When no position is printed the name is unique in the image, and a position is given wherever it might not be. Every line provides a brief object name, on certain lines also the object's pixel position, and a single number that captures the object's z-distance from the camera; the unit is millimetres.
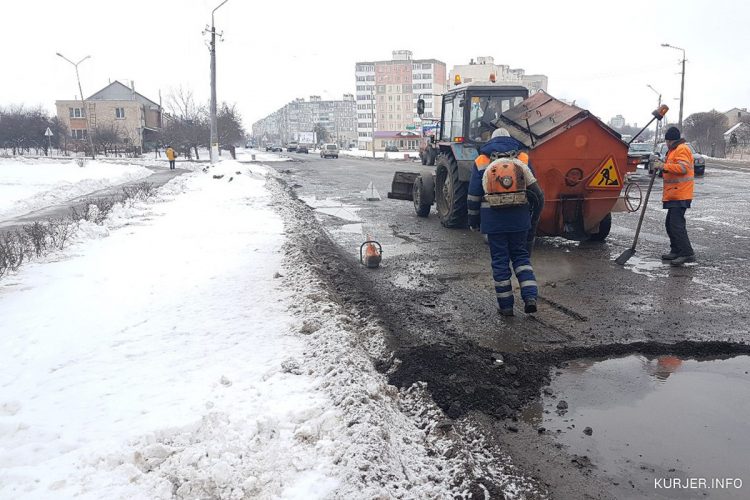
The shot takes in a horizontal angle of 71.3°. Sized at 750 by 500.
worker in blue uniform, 5336
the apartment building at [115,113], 79312
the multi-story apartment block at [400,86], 135438
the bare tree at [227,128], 53803
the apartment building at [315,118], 168875
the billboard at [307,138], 95375
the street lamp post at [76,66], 42581
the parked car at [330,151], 57719
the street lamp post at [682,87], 40406
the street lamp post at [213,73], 28438
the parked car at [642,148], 28541
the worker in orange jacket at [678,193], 7480
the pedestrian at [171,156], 38625
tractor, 7766
